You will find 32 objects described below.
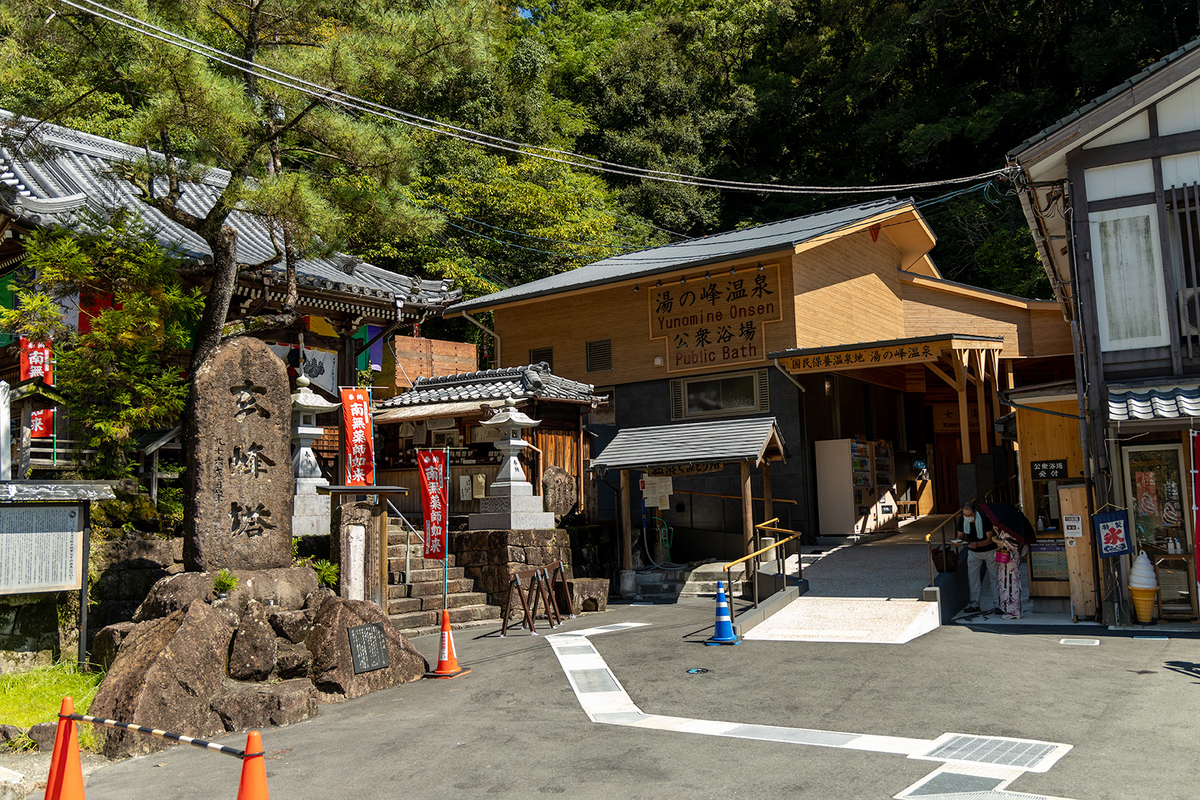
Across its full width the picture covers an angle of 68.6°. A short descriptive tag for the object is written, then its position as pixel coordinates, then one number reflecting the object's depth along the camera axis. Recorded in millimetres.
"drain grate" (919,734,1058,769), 6699
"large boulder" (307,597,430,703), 10297
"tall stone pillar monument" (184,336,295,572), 11211
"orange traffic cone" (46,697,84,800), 5977
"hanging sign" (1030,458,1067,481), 13992
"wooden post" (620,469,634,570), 18438
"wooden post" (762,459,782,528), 17986
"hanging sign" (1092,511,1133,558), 12320
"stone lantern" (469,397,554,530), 16578
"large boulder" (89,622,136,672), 10148
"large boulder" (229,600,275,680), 10023
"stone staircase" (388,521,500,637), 14445
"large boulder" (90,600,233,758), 8414
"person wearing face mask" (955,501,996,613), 14242
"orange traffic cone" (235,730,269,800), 5121
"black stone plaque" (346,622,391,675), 10617
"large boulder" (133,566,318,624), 10383
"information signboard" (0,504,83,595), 9945
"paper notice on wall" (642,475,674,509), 19047
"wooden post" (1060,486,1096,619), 13023
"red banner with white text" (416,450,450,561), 15086
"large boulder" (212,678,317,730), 9117
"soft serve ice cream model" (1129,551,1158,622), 12289
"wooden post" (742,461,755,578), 16977
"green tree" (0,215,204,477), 13492
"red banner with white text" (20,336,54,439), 13500
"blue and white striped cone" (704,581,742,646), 12203
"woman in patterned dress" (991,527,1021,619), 13516
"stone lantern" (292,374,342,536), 14672
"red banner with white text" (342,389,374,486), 17734
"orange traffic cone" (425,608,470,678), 11234
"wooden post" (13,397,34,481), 14602
